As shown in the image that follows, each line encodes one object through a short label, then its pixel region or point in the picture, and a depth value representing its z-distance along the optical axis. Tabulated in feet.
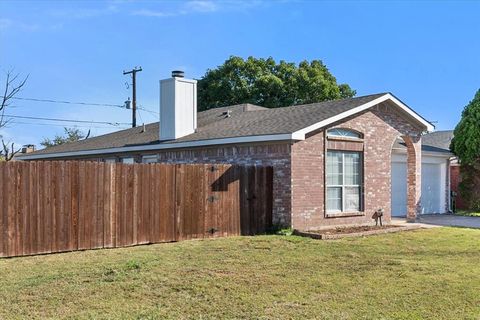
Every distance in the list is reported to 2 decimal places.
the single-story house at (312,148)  42.78
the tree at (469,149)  69.36
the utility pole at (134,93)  107.56
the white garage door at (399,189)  63.82
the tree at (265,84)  119.34
